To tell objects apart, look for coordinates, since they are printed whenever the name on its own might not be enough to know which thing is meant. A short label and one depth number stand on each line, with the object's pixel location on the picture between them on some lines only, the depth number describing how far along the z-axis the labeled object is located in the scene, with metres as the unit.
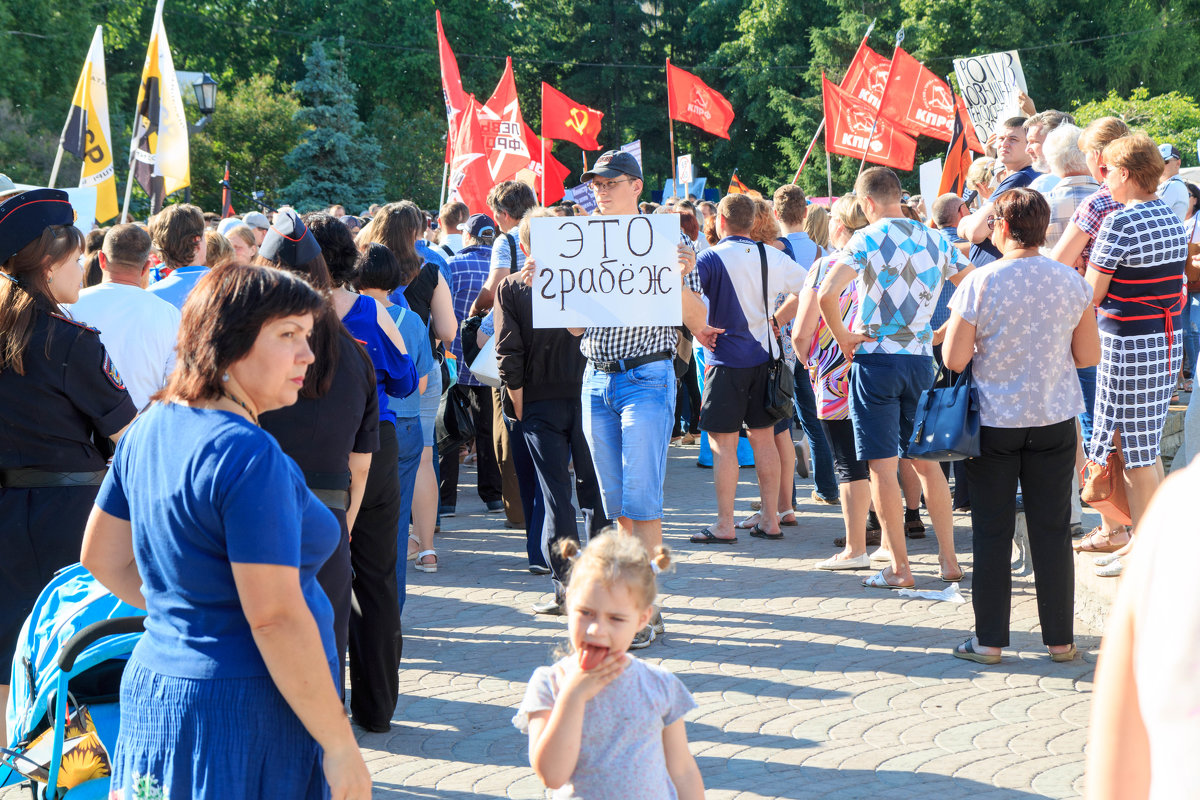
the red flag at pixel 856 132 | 16.06
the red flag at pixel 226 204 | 15.90
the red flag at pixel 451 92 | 15.55
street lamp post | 20.98
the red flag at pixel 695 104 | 19.42
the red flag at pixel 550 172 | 17.98
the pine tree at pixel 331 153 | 37.34
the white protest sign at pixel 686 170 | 20.56
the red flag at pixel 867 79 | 16.44
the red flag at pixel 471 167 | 14.84
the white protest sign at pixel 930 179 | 15.73
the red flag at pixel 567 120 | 18.64
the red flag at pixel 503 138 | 15.30
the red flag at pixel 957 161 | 12.87
